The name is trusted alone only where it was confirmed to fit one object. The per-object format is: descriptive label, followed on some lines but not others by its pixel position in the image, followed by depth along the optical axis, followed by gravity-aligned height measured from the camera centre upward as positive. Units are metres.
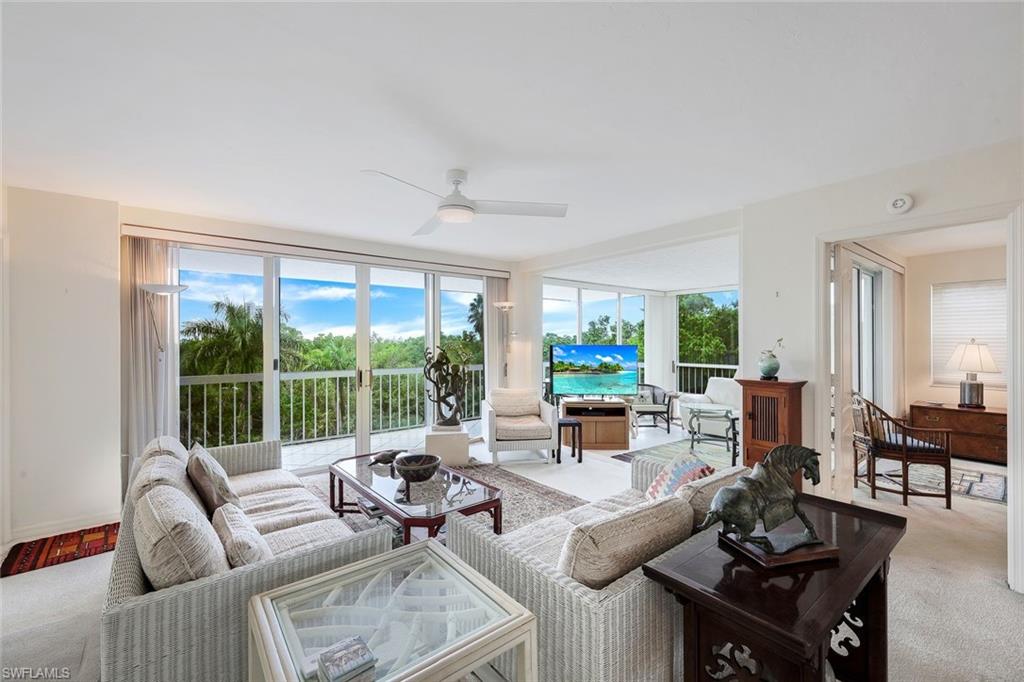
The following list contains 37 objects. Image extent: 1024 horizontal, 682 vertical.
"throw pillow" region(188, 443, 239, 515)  2.09 -0.71
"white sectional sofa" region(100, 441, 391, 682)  1.20 -0.81
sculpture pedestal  4.35 -1.08
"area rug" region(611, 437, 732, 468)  4.88 -1.36
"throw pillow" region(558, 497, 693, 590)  1.39 -0.68
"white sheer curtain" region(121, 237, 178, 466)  3.46 -0.06
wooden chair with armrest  3.35 -0.85
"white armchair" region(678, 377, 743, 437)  5.45 -0.83
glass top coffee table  2.40 -0.97
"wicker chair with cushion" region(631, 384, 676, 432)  6.35 -0.97
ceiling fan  2.50 +0.76
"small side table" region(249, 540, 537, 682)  1.09 -0.80
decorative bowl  2.75 -0.81
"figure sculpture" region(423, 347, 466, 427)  4.57 -0.46
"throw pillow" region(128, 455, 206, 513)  1.83 -0.61
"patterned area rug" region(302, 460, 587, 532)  3.21 -1.32
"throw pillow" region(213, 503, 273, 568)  1.56 -0.76
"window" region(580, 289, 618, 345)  7.11 +0.38
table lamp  4.49 -0.29
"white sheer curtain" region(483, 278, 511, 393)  5.70 +0.09
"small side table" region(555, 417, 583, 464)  4.80 -1.08
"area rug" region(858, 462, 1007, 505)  3.62 -1.30
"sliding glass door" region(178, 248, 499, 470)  3.92 -0.09
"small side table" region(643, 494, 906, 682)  1.08 -0.71
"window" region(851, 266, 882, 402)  4.51 +0.09
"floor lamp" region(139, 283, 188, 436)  3.52 -0.24
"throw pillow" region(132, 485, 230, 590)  1.37 -0.66
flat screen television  5.76 -0.45
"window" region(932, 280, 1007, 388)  4.61 +0.18
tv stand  5.32 -1.05
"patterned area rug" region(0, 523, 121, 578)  2.61 -1.34
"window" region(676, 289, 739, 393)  7.01 +0.01
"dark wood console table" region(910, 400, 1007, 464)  4.34 -0.94
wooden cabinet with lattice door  2.96 -0.54
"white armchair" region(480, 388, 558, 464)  4.59 -0.92
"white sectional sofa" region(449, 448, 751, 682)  1.26 -0.86
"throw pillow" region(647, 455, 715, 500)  2.14 -0.69
